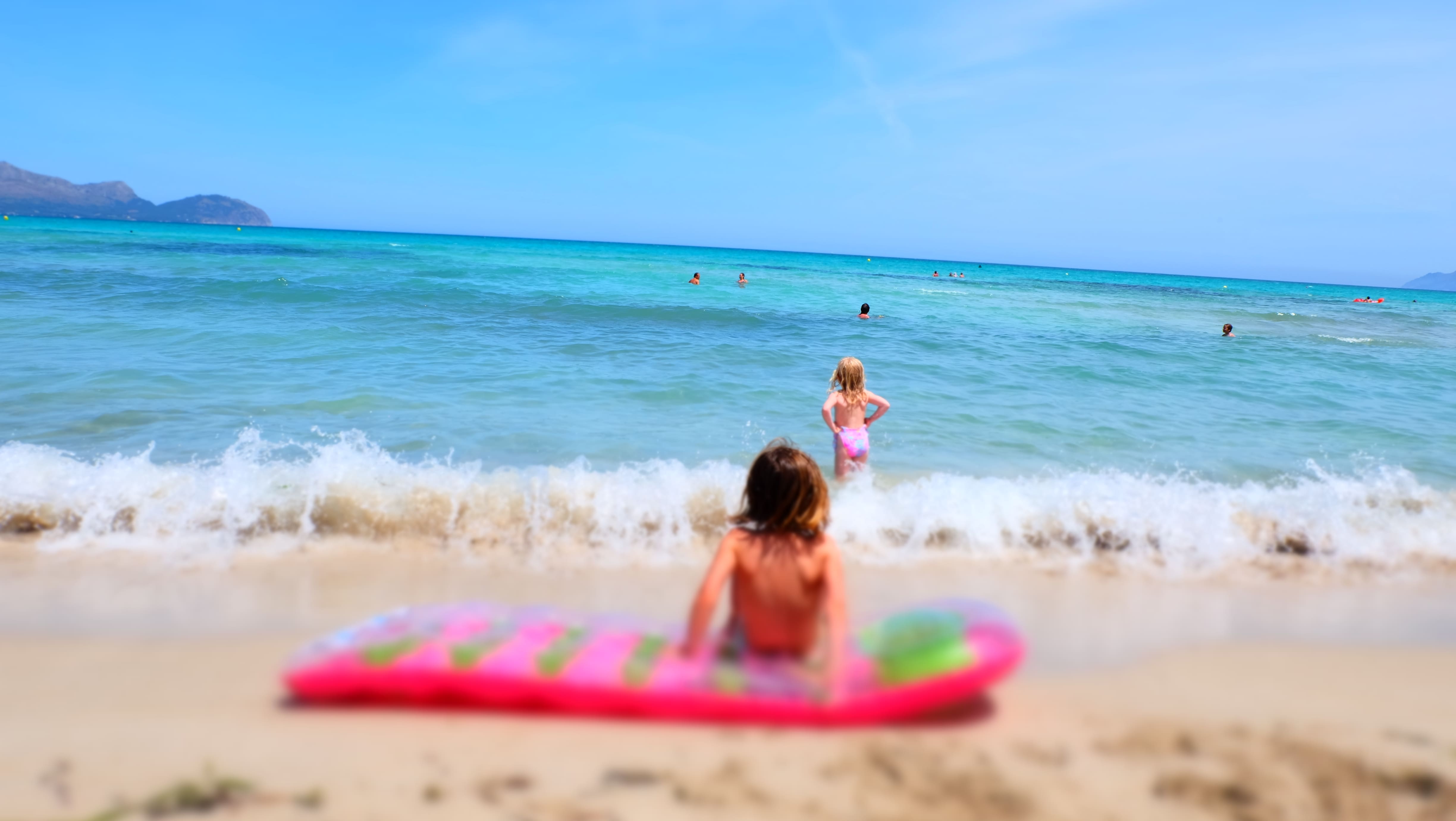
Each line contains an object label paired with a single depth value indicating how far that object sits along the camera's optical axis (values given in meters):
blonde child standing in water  6.14
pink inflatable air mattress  2.79
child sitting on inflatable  2.85
